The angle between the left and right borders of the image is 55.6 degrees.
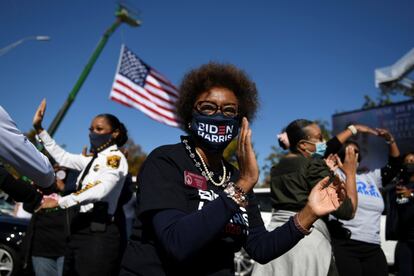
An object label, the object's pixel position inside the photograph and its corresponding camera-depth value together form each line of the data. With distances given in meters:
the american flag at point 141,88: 10.52
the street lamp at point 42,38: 16.88
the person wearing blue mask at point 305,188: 2.74
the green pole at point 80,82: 13.12
